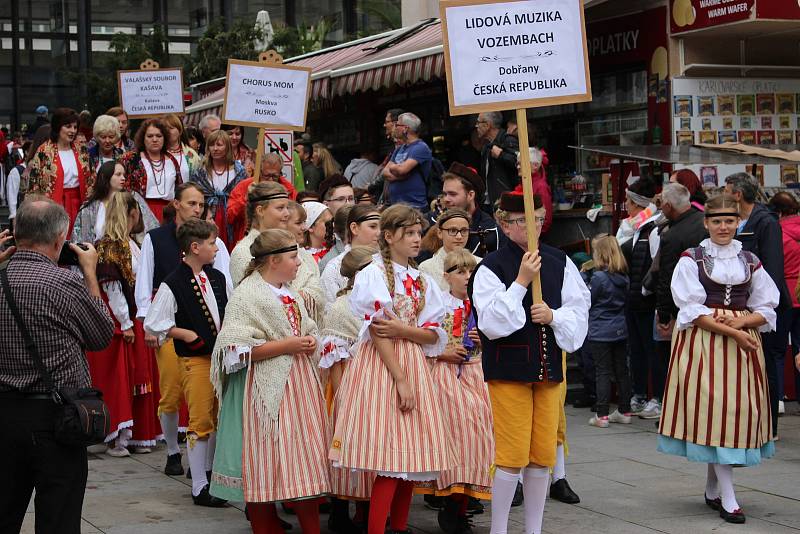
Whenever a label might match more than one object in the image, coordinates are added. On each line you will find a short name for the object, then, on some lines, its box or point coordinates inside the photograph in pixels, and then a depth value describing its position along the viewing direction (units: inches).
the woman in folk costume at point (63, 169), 461.4
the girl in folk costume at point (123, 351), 386.3
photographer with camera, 219.9
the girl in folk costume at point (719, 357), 298.5
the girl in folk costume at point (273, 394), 261.4
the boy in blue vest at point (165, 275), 346.6
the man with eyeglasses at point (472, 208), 368.5
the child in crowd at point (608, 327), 433.7
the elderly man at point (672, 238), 397.1
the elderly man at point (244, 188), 418.0
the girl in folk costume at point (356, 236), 311.1
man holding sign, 255.3
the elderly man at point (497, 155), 490.9
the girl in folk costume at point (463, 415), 280.8
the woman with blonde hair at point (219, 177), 441.4
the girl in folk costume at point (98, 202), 399.5
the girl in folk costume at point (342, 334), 283.9
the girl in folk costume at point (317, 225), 349.4
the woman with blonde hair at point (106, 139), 467.8
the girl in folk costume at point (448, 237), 311.9
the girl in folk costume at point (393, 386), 259.0
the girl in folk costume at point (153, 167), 454.6
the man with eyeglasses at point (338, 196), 387.2
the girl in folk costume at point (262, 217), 308.0
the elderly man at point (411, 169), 483.5
